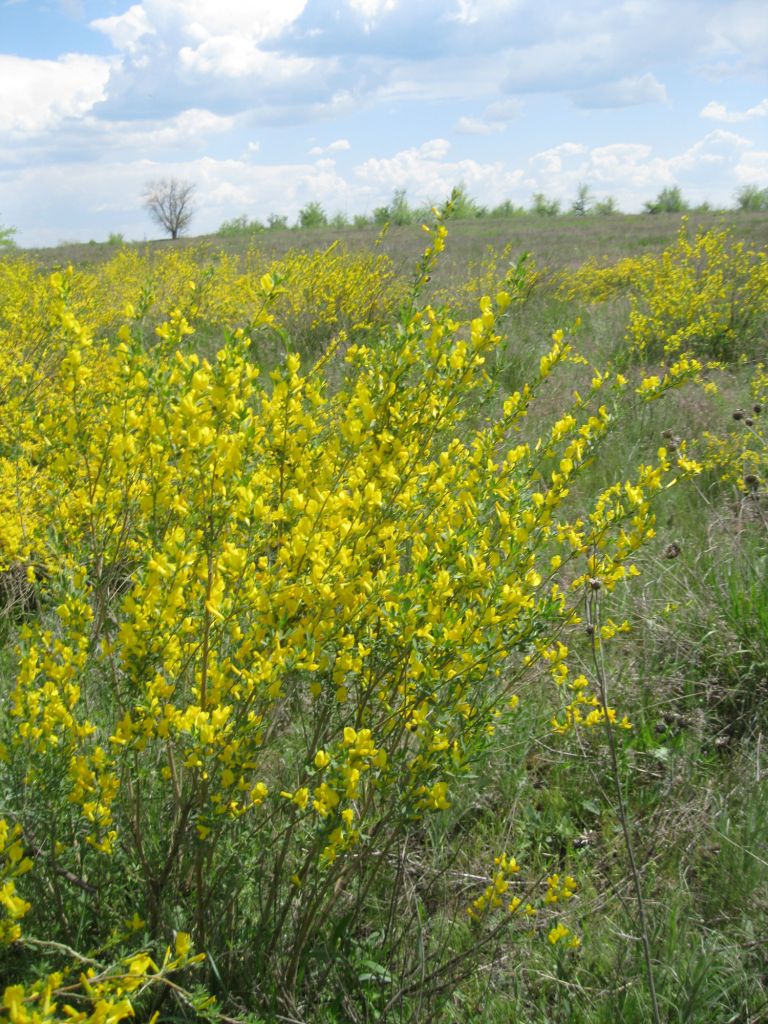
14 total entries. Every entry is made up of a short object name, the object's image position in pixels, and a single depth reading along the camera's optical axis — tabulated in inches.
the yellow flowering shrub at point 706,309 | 281.4
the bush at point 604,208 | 1469.5
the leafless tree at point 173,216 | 1603.1
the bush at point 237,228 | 1252.5
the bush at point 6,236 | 713.9
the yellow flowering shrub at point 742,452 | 171.0
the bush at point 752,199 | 1304.1
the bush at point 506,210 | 1539.1
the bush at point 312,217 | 1531.7
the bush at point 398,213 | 1332.7
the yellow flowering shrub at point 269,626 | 60.0
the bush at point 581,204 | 1427.2
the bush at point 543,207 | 1521.9
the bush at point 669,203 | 1371.8
